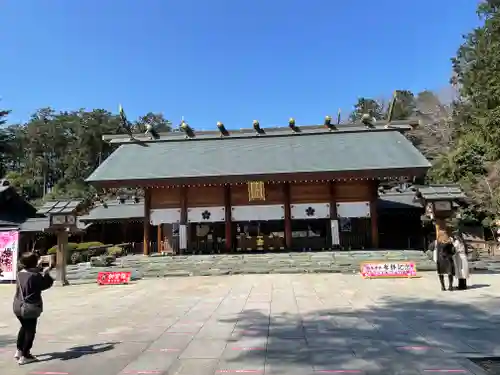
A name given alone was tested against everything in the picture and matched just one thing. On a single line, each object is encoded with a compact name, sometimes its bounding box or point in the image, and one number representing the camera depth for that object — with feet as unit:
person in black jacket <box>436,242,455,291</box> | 31.12
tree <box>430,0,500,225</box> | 75.15
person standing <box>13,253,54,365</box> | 16.02
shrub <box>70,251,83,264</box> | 69.92
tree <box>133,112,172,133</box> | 245.86
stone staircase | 47.70
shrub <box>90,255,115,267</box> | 53.57
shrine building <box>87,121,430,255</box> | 56.85
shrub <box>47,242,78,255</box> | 74.33
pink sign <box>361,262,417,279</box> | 39.96
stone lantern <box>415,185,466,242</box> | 40.68
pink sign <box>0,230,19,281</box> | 45.23
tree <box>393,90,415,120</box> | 174.34
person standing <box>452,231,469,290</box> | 31.35
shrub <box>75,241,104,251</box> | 75.44
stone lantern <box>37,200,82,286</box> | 43.16
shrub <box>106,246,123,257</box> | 73.64
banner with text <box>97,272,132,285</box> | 43.14
